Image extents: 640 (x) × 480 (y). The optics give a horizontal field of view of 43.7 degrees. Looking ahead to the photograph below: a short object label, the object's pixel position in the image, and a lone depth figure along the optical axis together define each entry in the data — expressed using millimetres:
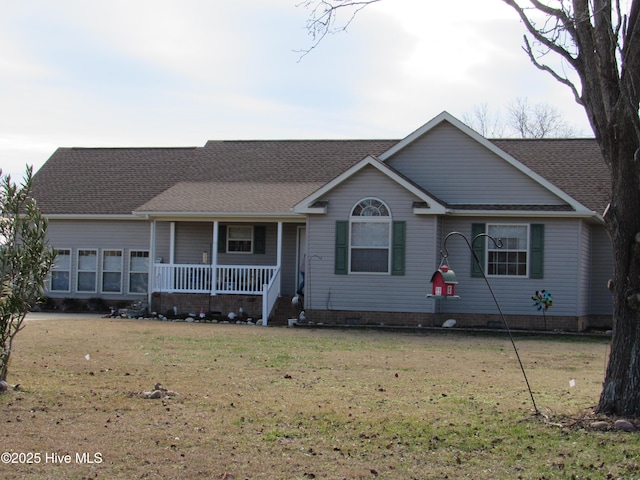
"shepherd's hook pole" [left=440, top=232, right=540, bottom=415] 8875
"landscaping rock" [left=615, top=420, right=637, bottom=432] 8133
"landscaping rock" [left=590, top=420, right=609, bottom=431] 8219
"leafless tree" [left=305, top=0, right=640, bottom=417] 8648
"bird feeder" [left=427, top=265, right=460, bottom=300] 9867
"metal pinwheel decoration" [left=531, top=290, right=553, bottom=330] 20562
